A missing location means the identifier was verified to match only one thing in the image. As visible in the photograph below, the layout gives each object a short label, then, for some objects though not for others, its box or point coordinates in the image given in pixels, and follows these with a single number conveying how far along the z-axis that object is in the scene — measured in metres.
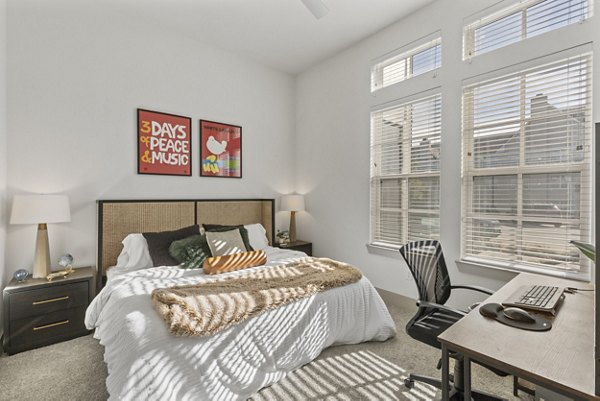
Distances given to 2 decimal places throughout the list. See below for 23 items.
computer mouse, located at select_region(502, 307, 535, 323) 1.24
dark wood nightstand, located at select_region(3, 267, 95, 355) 2.29
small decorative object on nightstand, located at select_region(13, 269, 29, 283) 2.44
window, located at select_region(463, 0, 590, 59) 2.15
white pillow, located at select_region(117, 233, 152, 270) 2.80
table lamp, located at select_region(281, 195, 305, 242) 4.16
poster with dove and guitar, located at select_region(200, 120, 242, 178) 3.65
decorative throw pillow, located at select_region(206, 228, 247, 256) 2.85
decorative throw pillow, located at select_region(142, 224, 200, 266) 2.81
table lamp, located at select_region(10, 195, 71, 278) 2.39
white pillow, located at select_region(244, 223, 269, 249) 3.49
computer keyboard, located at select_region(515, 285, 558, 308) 1.44
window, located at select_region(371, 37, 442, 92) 2.97
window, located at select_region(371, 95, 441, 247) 2.98
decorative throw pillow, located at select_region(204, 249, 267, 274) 2.57
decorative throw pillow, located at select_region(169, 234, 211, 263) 2.80
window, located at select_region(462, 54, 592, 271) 2.10
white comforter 1.51
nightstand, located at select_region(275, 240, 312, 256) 4.02
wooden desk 0.89
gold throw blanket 1.65
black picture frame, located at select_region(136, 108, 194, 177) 3.19
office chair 1.69
